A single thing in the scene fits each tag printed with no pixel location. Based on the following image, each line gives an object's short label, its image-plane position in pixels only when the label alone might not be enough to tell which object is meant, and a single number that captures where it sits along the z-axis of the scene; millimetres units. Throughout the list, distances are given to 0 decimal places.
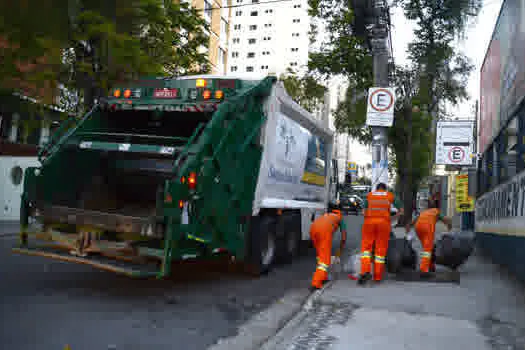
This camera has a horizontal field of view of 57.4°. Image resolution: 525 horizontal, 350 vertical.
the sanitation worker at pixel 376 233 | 6742
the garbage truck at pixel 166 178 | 5391
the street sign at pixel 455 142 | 11133
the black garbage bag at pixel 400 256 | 7410
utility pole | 8539
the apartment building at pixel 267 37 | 78188
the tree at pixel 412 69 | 15227
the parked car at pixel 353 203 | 34031
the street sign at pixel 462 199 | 17516
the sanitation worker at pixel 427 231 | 7402
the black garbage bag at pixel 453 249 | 7602
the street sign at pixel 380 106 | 8328
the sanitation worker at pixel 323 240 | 6520
